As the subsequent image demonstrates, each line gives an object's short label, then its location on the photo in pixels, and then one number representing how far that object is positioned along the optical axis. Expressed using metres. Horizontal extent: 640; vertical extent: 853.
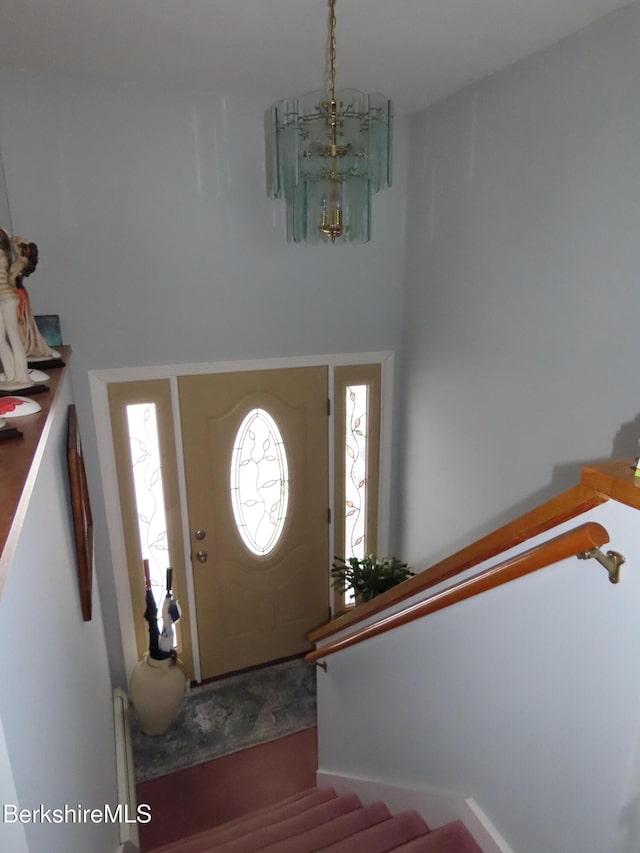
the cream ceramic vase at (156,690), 3.05
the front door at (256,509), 3.14
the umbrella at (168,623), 3.06
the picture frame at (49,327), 2.62
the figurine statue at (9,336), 1.38
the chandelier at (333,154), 1.67
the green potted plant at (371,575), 3.04
